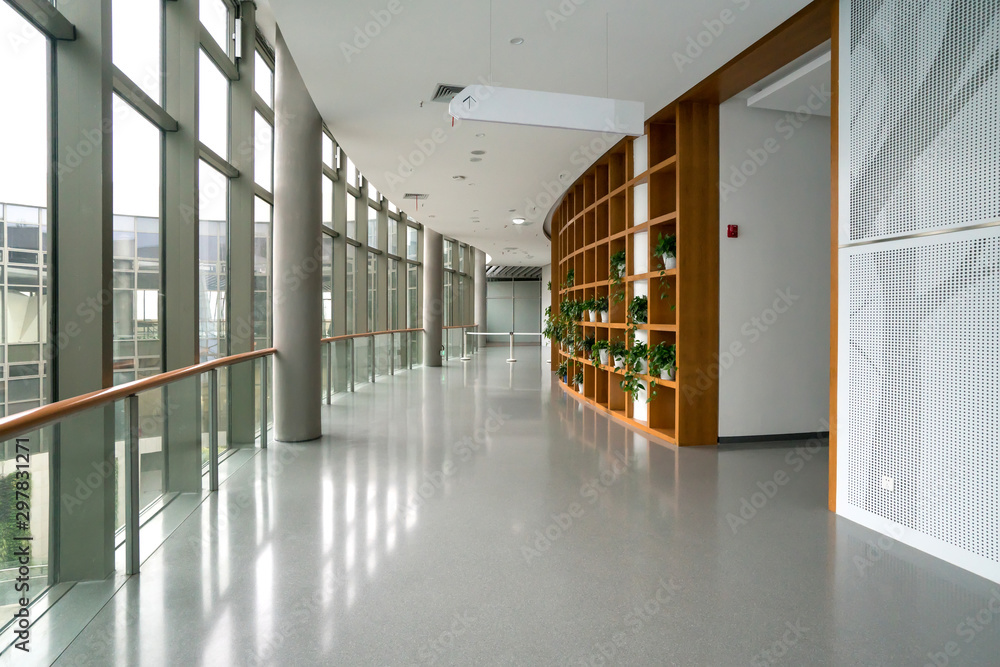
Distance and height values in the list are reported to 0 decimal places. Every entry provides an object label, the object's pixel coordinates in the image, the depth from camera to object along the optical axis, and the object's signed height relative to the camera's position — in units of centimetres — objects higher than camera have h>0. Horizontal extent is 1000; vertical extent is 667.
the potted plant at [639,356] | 674 -36
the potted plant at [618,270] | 752 +66
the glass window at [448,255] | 1989 +223
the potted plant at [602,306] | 837 +24
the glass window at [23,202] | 294 +59
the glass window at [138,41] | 421 +203
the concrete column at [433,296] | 1527 +68
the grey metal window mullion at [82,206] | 308 +59
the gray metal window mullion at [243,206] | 616 +118
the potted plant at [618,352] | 733 -34
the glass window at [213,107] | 562 +207
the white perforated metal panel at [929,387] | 314 -35
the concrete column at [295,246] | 610 +77
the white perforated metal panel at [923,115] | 311 +117
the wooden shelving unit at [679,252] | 598 +75
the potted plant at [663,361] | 626 -38
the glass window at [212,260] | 552 +58
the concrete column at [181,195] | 478 +100
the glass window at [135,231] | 425 +66
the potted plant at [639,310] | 690 +16
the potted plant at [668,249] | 625 +76
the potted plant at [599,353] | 811 -39
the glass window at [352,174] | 1093 +268
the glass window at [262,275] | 702 +54
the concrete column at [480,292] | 2289 +117
